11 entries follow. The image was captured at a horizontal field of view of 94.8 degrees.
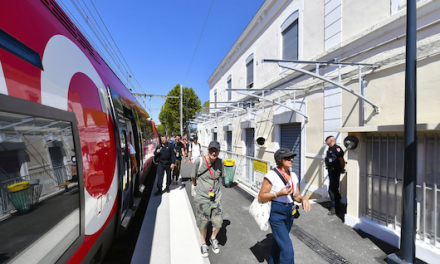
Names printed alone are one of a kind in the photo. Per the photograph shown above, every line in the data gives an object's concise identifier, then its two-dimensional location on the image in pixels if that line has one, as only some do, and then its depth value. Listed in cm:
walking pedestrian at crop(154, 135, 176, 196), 618
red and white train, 120
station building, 341
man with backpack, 309
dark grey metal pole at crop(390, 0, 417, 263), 272
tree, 3673
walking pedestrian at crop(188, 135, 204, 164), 835
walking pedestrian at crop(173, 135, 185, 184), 738
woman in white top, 232
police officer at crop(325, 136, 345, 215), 447
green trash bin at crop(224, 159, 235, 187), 702
